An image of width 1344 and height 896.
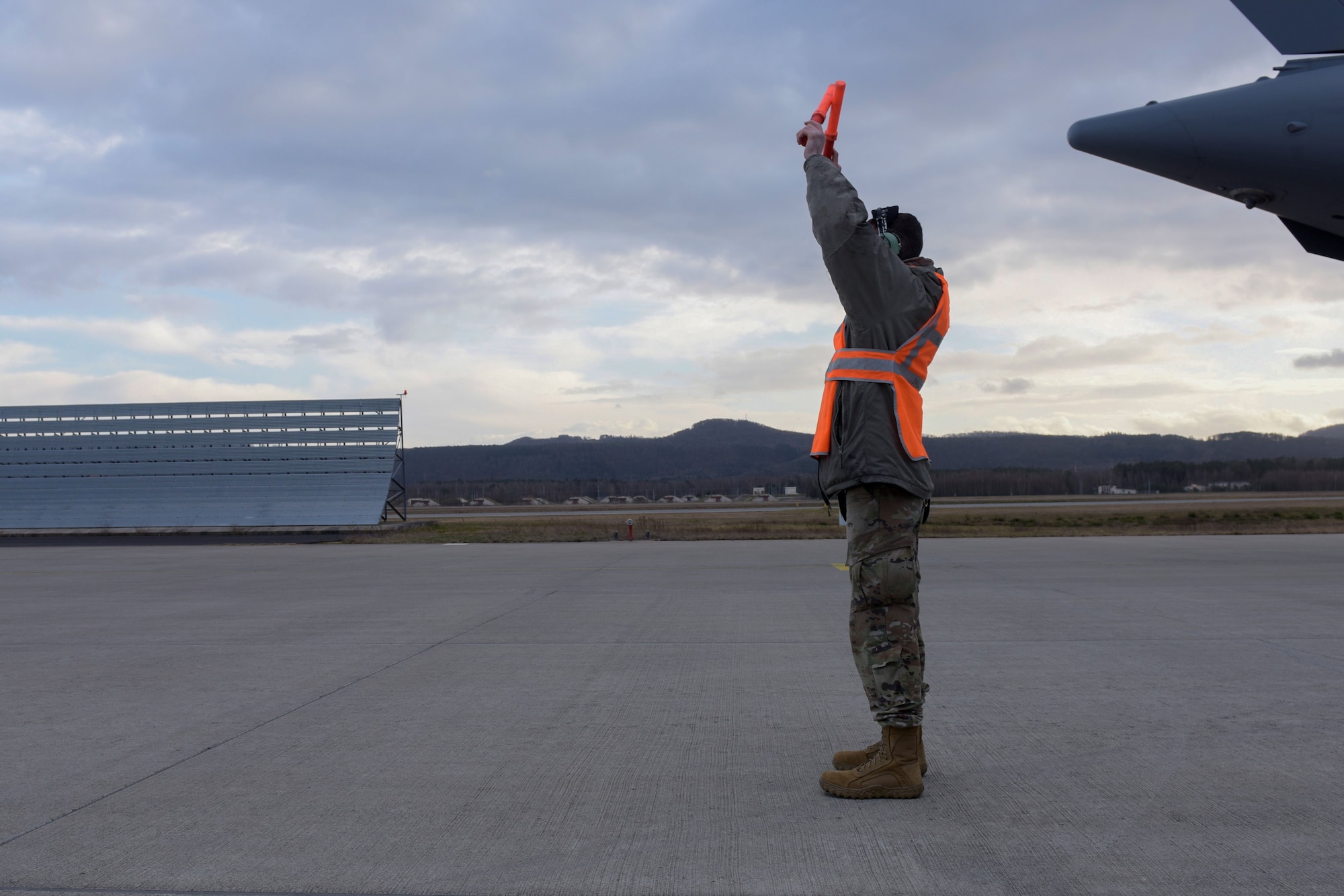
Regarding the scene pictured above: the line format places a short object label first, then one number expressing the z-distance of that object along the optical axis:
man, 3.01
